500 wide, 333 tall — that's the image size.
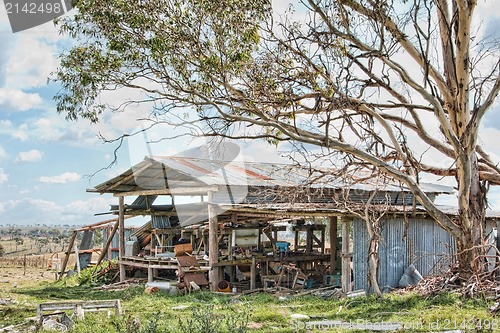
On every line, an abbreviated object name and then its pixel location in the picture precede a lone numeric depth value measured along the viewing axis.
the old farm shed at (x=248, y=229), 16.02
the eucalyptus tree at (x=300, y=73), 11.94
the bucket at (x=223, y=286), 16.69
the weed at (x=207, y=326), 6.91
